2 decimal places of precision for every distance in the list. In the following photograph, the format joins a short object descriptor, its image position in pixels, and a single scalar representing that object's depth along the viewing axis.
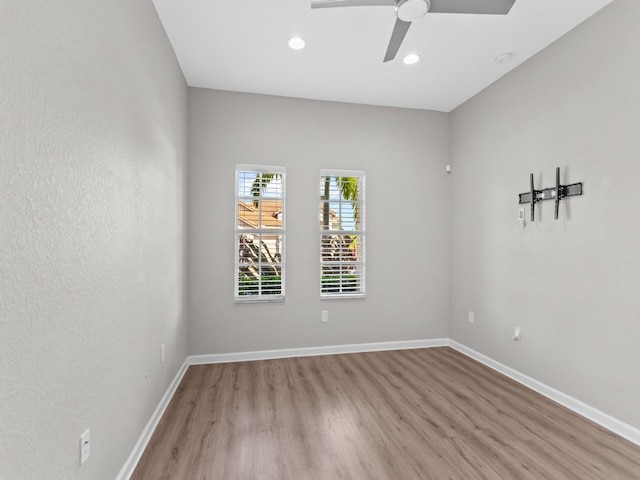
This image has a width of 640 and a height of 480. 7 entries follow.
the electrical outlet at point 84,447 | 1.36
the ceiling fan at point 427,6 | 1.96
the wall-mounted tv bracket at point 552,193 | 2.63
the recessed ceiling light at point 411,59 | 3.02
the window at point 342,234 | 3.95
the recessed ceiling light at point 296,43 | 2.77
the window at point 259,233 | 3.72
